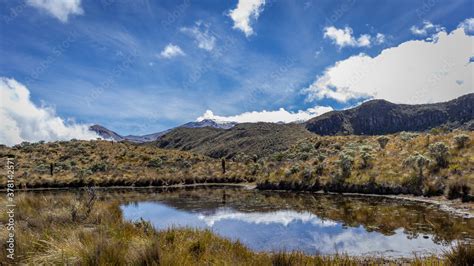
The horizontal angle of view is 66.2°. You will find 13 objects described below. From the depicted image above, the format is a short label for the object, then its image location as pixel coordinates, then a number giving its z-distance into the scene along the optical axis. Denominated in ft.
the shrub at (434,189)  67.26
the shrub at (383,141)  117.39
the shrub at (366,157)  89.30
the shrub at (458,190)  61.16
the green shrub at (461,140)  80.20
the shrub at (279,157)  154.08
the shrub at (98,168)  151.78
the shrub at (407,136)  110.32
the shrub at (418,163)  73.97
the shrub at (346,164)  88.70
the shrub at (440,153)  74.64
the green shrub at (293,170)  102.68
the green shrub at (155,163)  168.86
